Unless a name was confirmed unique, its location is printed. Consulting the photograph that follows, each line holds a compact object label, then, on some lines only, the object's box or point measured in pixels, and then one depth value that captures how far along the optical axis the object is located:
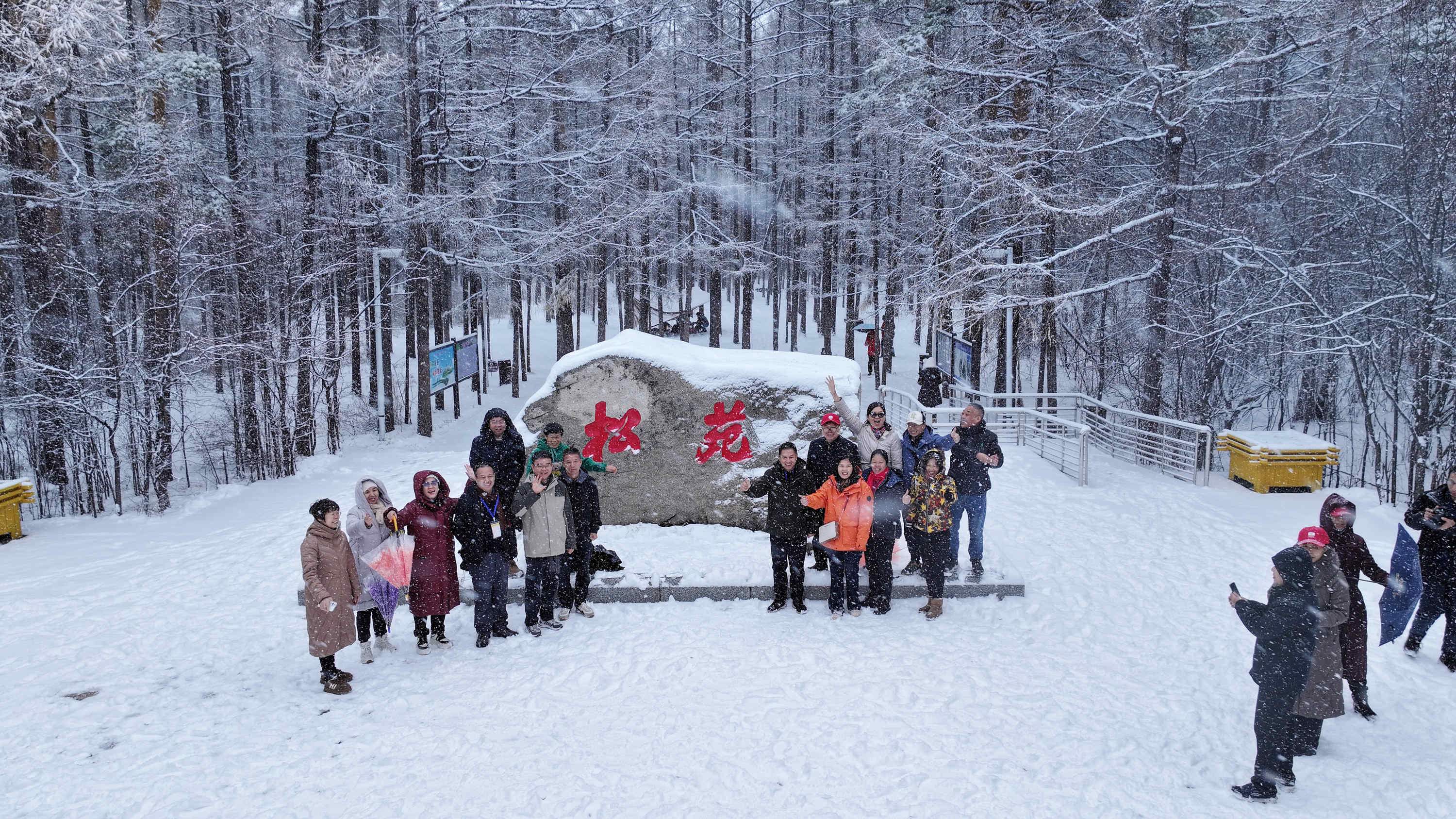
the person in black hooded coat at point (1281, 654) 4.44
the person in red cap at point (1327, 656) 4.62
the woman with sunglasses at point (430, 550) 6.26
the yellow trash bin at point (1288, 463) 11.16
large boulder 9.16
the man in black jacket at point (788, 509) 7.02
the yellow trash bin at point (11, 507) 9.73
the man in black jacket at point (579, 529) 6.98
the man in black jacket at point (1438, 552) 5.69
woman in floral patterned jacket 7.04
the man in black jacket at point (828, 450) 7.36
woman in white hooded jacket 6.14
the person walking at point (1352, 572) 5.25
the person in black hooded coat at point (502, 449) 7.61
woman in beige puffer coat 5.59
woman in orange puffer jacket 6.93
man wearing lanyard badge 6.37
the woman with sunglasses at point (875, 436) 7.65
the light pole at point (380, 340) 14.93
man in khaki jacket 6.61
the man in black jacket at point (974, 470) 7.67
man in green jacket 7.38
